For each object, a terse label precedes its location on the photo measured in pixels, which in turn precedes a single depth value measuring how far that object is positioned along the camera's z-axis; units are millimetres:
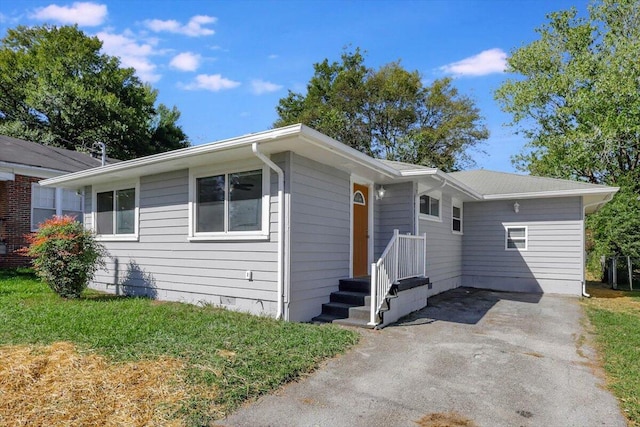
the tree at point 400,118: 23016
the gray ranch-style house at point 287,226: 5934
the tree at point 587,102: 14727
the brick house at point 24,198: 11039
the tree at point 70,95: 21734
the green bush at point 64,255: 7059
